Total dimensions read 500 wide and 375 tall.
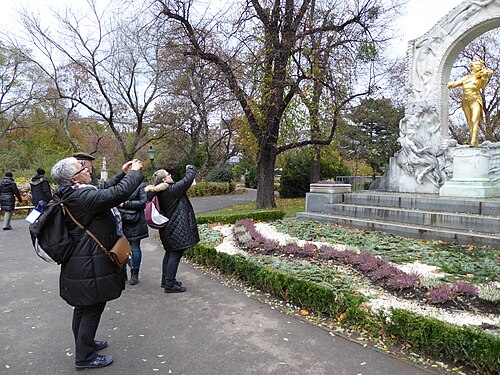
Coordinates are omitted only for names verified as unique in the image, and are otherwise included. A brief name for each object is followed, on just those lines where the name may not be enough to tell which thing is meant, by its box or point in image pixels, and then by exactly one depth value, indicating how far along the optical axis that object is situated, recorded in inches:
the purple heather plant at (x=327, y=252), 227.9
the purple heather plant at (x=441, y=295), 150.3
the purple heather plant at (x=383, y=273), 183.4
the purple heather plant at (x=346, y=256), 217.5
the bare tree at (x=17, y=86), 1010.1
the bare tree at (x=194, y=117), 895.7
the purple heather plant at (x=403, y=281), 167.8
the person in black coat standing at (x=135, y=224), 204.7
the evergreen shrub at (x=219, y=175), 1137.4
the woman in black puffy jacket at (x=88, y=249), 110.5
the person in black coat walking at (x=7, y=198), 442.0
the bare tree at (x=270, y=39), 475.5
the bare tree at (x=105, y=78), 771.4
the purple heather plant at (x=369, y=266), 197.0
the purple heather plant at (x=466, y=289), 154.9
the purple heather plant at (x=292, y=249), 240.5
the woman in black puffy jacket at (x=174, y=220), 190.5
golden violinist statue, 405.4
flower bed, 119.2
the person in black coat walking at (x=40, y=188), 437.9
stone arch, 432.5
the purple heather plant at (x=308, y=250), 236.3
